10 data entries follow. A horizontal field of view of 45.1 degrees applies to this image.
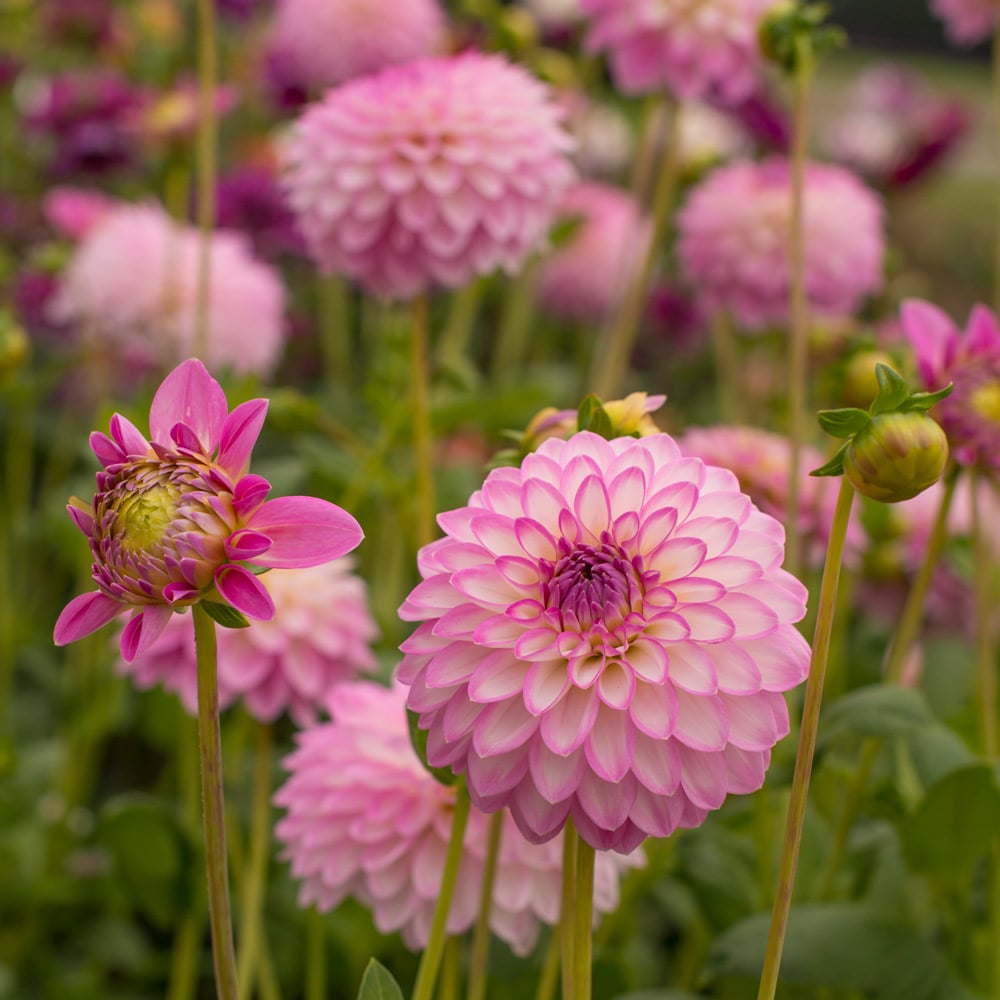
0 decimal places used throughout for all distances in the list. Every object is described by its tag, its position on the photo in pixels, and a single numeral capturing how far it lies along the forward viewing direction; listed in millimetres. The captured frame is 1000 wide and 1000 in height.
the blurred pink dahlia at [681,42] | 1015
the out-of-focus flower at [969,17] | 1339
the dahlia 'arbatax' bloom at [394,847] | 569
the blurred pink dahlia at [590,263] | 1715
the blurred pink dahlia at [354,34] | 1383
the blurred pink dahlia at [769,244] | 1215
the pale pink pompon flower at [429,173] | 801
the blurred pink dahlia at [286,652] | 739
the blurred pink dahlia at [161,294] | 1273
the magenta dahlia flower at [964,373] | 599
